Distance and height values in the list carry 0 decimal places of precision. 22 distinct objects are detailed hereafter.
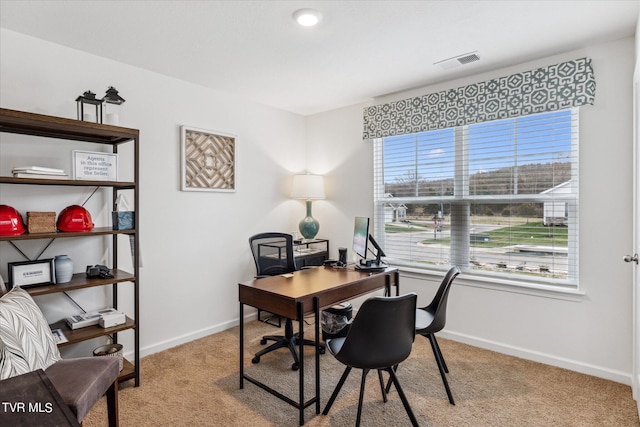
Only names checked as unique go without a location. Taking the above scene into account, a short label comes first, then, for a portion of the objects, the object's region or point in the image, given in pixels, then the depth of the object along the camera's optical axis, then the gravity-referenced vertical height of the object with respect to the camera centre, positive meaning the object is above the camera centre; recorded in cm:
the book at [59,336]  223 -79
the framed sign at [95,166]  238 +31
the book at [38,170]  217 +25
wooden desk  215 -55
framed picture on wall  336 +49
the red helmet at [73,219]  238 -6
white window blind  283 +10
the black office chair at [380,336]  178 -66
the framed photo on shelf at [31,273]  222 -39
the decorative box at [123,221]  256 -8
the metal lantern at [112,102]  252 +77
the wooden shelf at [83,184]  212 +18
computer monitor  283 -22
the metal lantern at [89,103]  244 +74
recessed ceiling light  216 +118
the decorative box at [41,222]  223 -7
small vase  238 -38
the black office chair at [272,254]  333 -43
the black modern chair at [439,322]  234 -77
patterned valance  267 +92
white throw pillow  156 -59
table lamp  416 +20
